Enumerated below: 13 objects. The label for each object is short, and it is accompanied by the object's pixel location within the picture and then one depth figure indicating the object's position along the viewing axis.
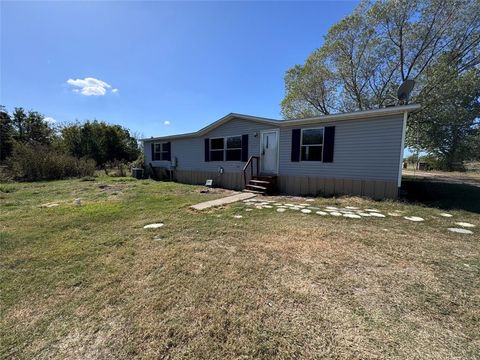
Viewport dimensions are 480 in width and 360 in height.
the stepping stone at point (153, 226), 4.12
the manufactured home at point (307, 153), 6.45
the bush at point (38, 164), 12.78
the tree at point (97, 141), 20.28
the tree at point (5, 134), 19.31
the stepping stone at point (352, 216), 4.82
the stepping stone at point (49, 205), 6.06
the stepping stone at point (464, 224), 4.28
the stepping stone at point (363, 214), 5.00
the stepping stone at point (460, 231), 3.87
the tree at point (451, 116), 9.95
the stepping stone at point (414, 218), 4.67
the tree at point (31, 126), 21.76
